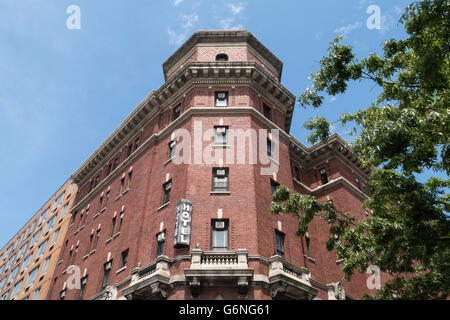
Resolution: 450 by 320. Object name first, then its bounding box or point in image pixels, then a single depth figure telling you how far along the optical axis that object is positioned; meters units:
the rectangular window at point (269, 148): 26.17
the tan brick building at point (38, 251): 43.68
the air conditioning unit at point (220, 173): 23.52
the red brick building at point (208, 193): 19.27
